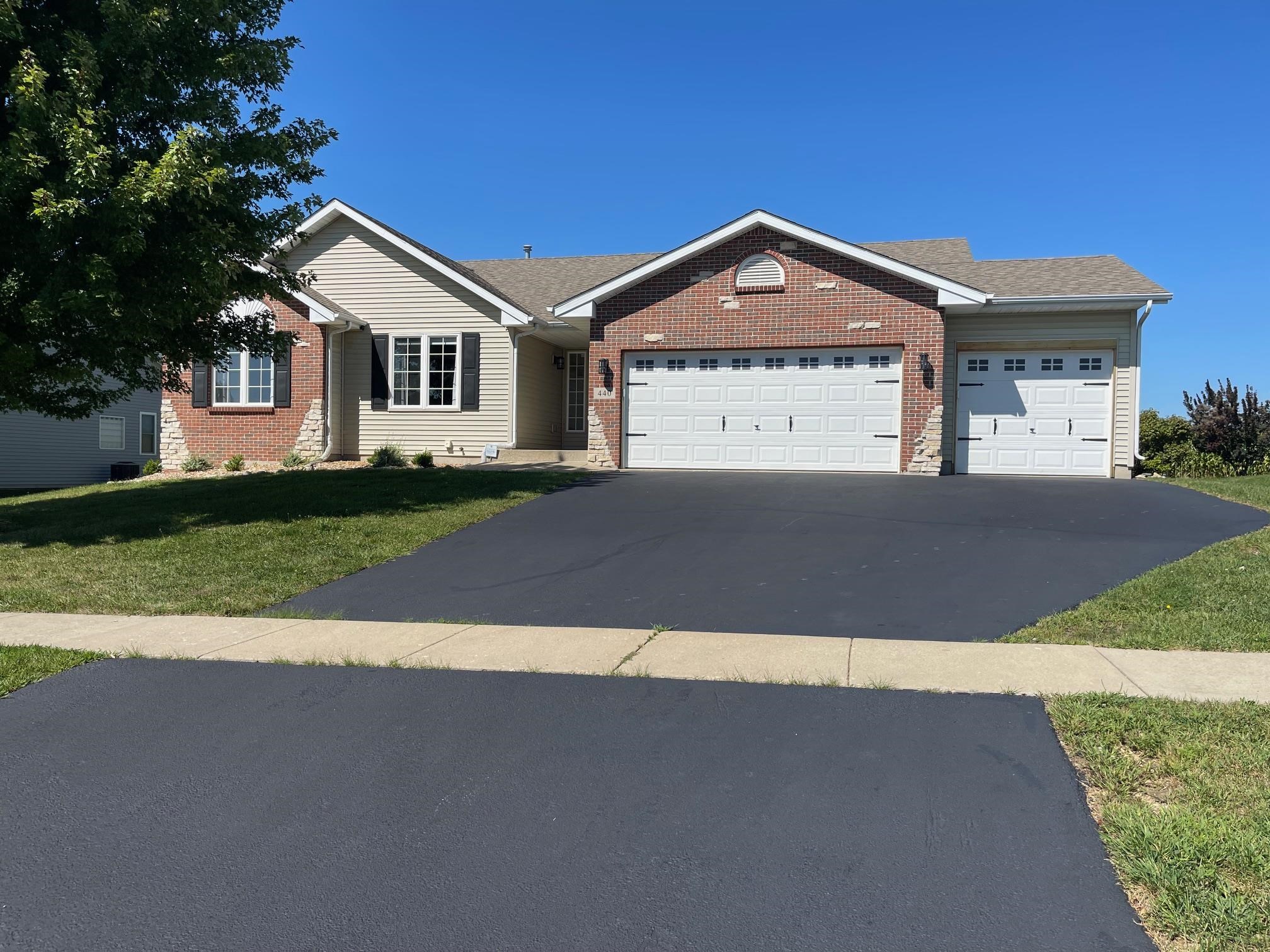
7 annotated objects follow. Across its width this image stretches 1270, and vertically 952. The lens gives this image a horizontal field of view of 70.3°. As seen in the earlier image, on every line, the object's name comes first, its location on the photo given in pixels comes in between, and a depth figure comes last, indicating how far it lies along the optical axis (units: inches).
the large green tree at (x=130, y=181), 420.8
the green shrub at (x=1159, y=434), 790.5
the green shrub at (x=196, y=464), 794.2
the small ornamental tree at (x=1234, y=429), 794.8
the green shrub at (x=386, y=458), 764.0
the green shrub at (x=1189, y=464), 742.5
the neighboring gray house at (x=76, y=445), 1100.5
